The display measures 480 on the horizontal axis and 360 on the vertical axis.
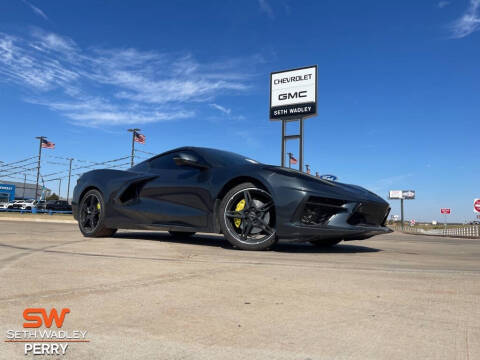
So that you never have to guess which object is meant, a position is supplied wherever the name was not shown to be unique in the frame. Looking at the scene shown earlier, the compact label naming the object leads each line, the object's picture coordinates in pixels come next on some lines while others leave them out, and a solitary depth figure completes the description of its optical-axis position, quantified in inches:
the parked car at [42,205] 1744.7
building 2819.9
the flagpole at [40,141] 1996.8
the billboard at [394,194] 2851.9
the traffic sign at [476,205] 816.9
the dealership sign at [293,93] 786.8
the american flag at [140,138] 1617.9
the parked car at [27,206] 1726.9
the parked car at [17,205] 1754.4
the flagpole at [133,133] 1589.6
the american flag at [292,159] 1389.0
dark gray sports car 156.4
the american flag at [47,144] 2007.9
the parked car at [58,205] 1733.5
